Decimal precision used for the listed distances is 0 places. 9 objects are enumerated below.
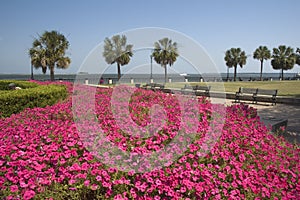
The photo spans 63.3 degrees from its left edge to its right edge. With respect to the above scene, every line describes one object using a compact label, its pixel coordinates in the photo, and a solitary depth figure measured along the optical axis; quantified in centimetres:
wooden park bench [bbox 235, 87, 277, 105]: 1317
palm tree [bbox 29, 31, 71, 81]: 2423
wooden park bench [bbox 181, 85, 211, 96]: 1627
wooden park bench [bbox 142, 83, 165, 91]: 1783
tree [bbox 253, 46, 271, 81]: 5978
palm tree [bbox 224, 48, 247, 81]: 5590
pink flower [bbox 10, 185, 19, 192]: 224
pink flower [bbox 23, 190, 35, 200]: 217
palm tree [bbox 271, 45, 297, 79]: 5909
